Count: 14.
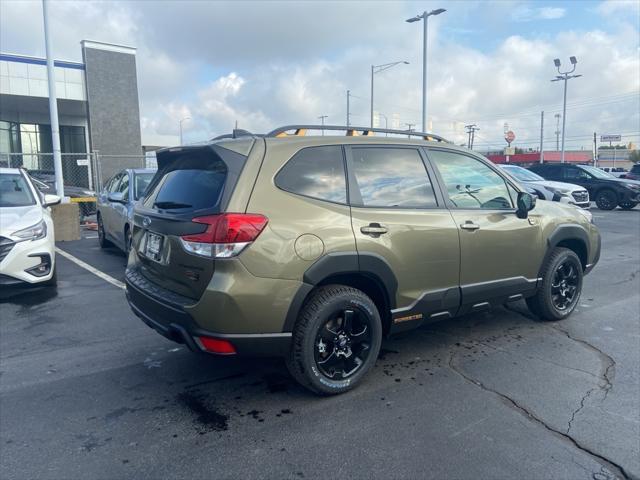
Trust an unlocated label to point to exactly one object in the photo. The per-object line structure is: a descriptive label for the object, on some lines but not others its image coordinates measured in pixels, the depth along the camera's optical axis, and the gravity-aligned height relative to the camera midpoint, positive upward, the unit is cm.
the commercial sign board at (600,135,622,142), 6606 +395
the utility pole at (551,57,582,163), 3650 +648
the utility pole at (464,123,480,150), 6608 +503
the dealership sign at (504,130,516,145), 4859 +313
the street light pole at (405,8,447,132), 2373 +560
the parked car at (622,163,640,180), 2403 -27
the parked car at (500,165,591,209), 1509 -62
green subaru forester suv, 320 -52
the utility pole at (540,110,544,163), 4876 +435
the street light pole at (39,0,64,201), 1199 +164
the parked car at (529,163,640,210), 1884 -55
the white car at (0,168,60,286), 594 -78
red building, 6999 +173
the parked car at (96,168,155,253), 795 -53
